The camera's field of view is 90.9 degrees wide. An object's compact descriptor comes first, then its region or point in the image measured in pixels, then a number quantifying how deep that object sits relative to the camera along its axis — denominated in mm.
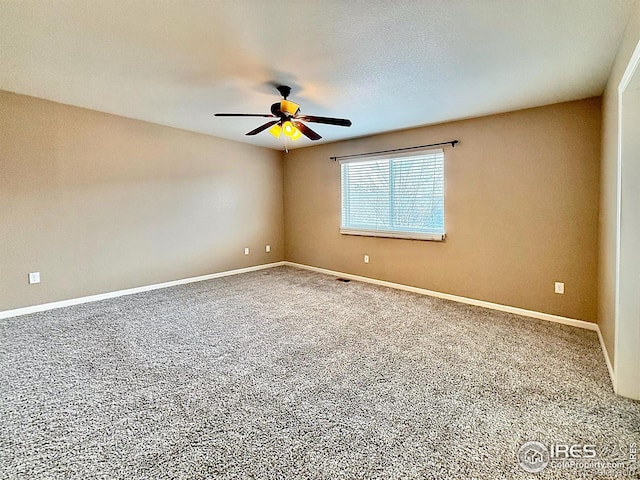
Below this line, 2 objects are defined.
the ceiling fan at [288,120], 2930
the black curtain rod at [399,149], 4109
